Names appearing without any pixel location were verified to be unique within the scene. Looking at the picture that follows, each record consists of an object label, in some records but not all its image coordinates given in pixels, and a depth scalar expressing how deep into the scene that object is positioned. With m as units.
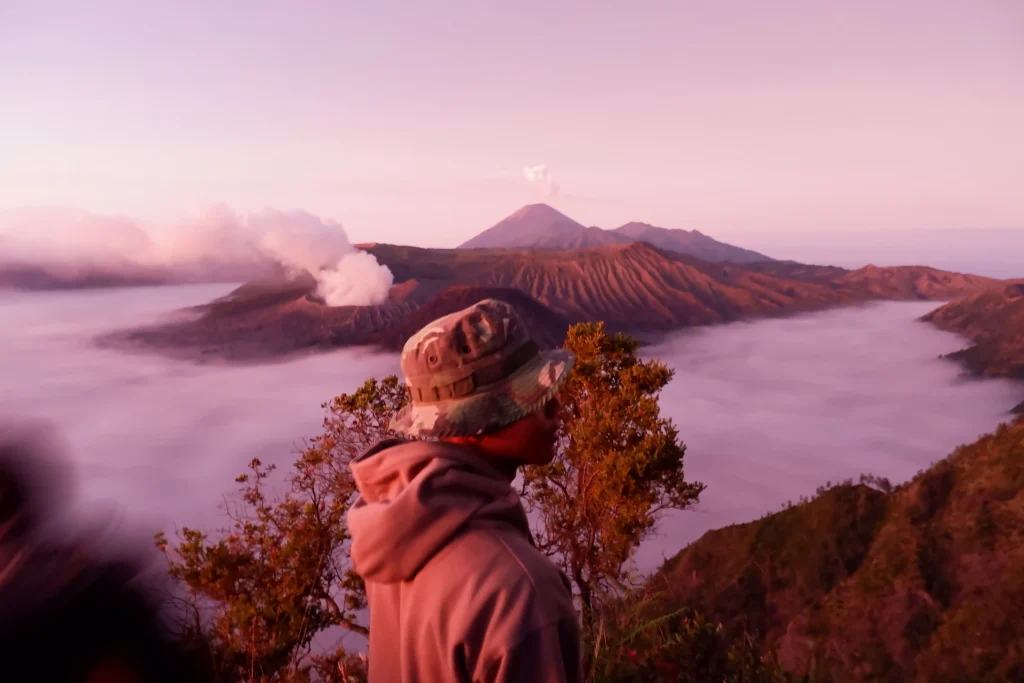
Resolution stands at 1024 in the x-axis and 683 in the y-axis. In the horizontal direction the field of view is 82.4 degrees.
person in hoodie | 1.00
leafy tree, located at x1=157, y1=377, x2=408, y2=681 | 4.68
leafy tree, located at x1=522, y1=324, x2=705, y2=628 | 7.09
